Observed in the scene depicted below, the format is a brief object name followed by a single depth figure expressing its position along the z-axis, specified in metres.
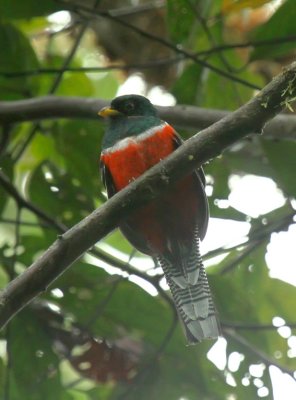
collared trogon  9.43
